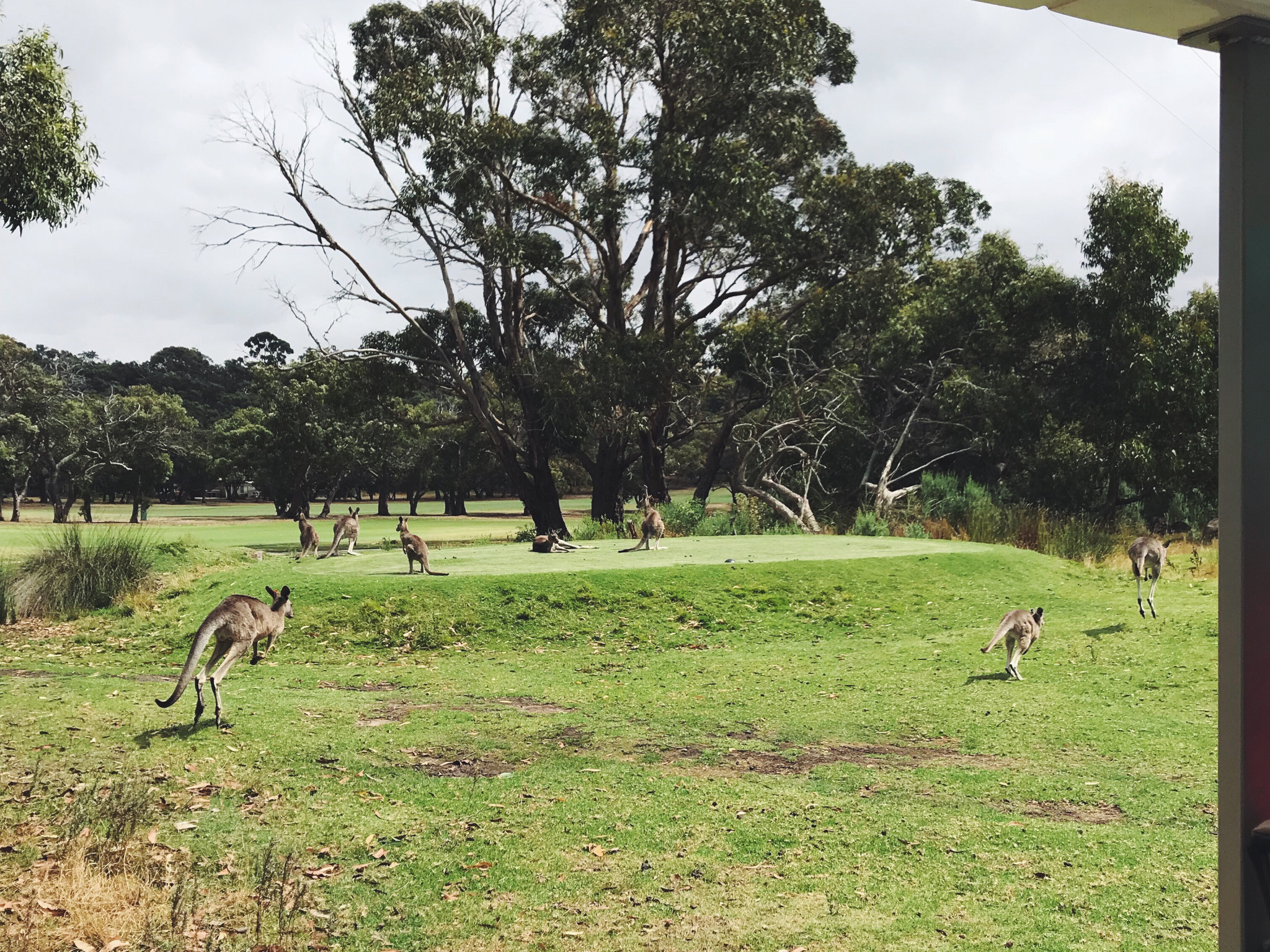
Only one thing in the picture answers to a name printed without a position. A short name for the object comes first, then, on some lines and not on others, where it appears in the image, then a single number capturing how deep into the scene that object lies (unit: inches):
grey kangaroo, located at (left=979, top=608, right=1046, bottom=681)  397.1
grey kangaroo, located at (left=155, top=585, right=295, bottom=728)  292.4
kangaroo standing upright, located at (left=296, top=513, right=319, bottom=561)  720.3
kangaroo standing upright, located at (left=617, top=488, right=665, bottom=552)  704.4
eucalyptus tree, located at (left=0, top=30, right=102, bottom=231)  610.5
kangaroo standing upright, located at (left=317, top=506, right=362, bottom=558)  716.7
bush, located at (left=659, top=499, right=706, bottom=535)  961.5
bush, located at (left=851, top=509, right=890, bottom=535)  936.3
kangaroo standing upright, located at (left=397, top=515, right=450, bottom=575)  559.2
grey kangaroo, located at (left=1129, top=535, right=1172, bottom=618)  506.9
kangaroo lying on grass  694.5
